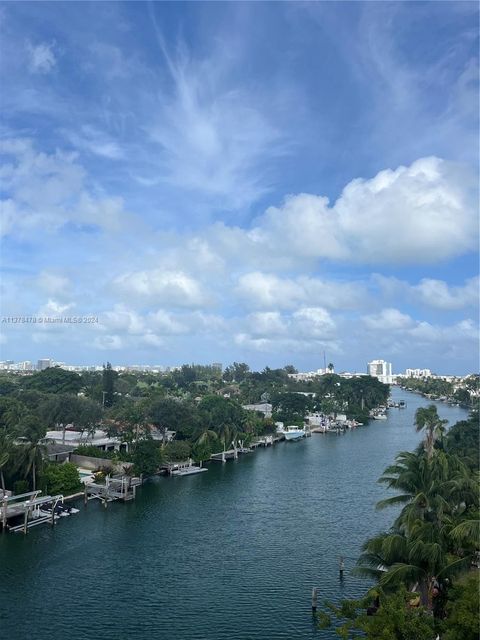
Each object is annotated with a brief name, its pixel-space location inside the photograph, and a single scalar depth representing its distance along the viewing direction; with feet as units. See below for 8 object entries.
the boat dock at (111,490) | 136.26
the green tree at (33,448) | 120.26
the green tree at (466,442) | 124.67
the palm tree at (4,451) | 114.73
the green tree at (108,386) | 317.22
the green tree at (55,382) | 333.21
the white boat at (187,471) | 171.53
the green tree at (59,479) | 130.31
